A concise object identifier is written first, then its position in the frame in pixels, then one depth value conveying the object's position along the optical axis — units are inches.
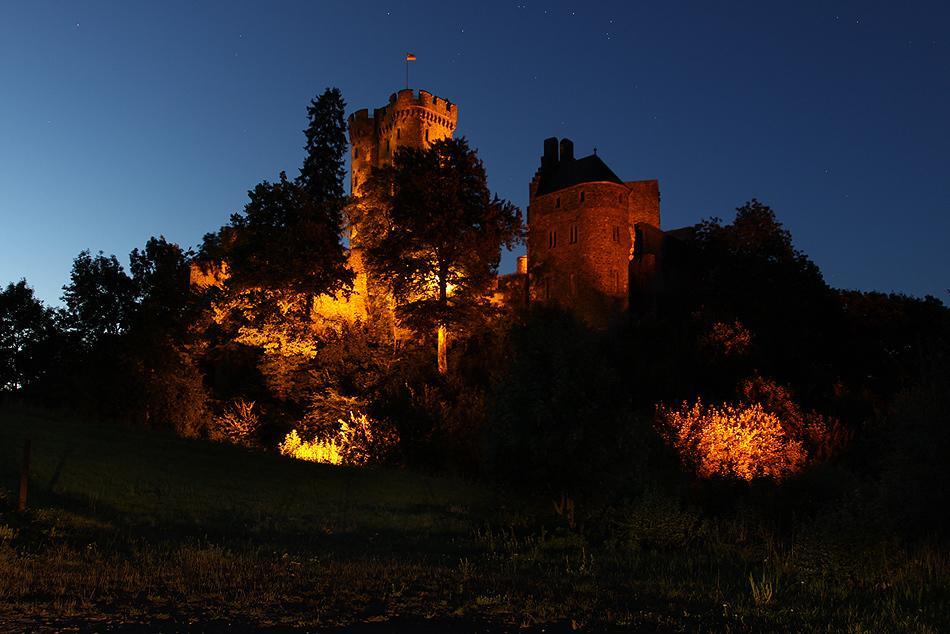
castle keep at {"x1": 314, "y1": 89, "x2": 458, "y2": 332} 3021.7
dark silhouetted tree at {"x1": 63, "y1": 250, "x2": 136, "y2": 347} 1993.1
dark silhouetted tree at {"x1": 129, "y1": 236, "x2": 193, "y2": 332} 1925.4
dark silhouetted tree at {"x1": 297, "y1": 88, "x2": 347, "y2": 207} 2160.4
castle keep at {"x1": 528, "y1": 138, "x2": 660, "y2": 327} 2172.7
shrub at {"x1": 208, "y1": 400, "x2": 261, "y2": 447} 1631.4
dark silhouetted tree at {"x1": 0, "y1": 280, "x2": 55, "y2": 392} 2566.4
